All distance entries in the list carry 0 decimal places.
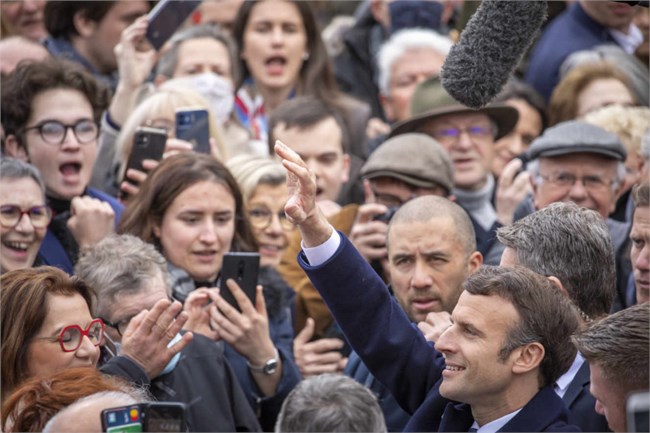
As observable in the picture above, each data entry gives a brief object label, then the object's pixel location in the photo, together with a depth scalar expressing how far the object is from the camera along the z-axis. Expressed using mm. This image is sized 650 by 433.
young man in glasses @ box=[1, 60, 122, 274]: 12477
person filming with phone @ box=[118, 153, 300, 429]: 11805
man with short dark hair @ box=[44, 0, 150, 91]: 15656
